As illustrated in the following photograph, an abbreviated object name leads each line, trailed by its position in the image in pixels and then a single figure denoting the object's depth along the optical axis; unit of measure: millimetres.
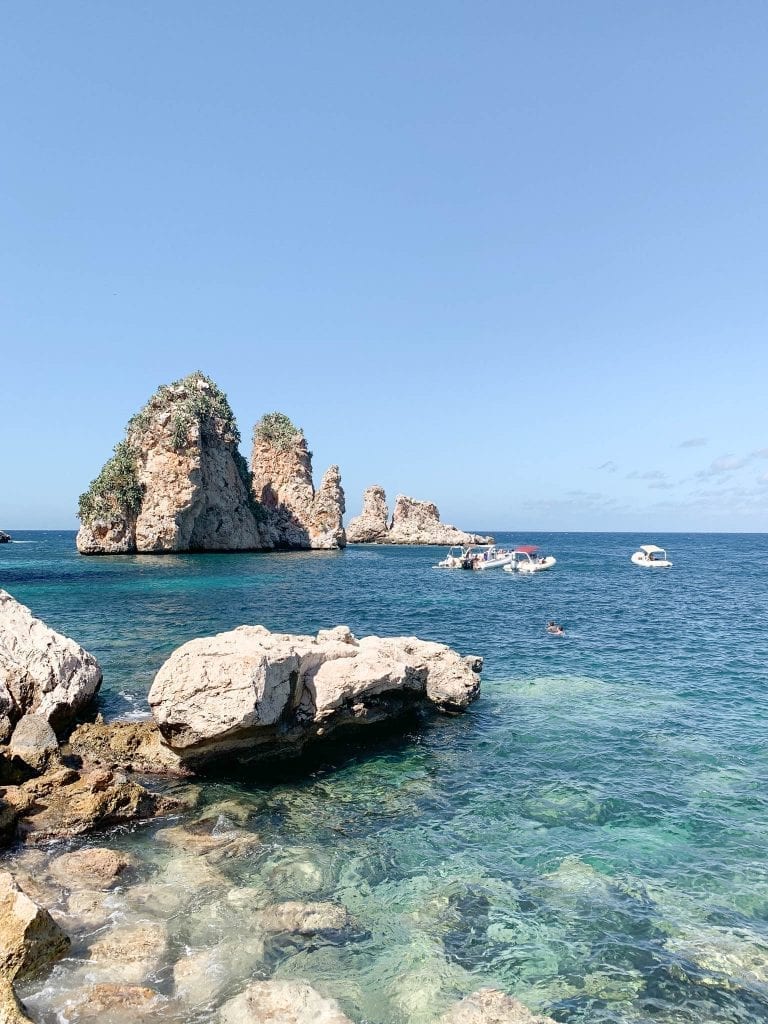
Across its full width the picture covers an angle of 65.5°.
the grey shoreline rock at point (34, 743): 11463
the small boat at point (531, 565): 66706
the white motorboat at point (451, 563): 73625
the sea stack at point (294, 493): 100688
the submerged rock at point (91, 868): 8516
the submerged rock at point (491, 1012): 6250
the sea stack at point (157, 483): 74938
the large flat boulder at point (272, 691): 11680
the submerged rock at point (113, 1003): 6125
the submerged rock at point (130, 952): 6777
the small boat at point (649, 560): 73500
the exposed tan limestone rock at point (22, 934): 6242
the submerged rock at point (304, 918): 7750
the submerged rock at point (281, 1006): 6188
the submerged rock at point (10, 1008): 5141
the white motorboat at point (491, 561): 72750
